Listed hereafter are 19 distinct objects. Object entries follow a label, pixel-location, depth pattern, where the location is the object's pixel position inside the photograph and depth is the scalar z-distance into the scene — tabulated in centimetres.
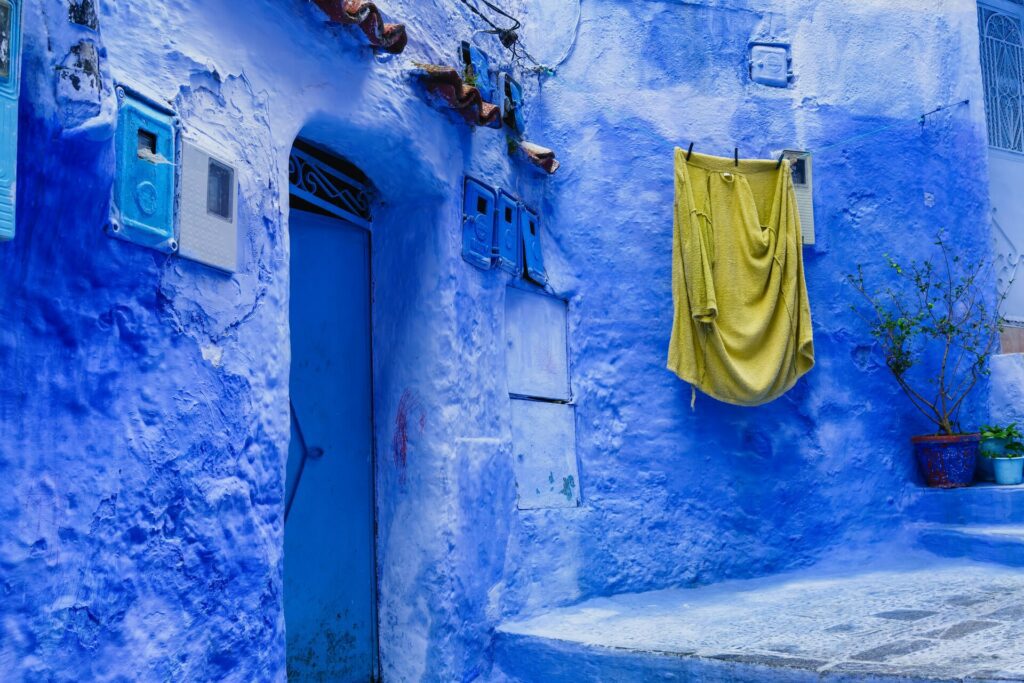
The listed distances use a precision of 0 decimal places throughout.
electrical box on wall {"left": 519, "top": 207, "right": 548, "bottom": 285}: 501
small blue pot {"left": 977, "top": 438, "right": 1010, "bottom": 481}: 600
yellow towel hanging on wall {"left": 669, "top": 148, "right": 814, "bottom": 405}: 539
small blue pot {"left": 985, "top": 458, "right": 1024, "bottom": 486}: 582
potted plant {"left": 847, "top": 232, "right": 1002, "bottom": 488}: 591
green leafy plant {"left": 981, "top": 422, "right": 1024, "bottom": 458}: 598
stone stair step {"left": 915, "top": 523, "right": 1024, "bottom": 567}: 530
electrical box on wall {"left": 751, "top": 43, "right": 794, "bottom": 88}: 610
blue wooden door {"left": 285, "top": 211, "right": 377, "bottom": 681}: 387
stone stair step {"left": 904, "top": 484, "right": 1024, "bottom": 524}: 565
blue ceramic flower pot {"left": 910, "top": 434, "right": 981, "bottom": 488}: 586
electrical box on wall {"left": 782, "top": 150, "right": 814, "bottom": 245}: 591
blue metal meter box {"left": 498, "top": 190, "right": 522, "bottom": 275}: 474
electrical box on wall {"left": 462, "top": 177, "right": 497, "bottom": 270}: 446
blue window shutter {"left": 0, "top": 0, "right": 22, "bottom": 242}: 216
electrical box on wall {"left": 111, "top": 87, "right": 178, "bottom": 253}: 260
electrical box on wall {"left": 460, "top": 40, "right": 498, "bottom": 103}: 466
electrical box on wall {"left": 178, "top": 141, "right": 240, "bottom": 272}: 284
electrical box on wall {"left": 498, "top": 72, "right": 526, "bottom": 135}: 497
